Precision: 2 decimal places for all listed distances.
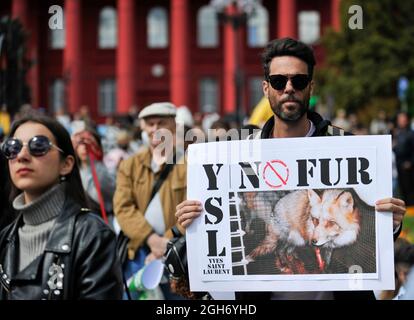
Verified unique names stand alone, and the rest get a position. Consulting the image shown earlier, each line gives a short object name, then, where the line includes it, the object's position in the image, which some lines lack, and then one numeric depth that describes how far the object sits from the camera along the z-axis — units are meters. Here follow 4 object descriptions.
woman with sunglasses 7.17
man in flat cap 12.24
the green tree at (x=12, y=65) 15.96
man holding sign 7.26
